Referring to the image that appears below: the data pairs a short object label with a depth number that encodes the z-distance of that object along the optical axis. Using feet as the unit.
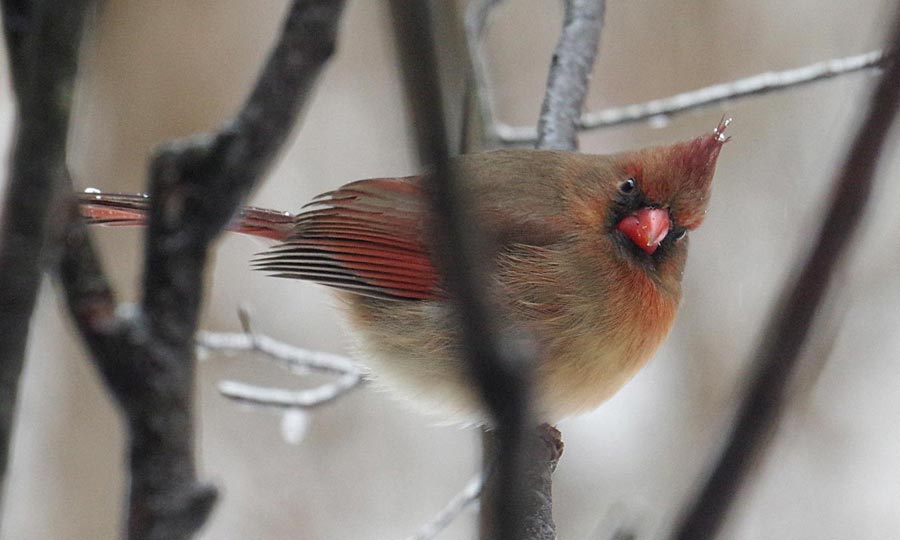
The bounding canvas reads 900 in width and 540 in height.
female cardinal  17.28
